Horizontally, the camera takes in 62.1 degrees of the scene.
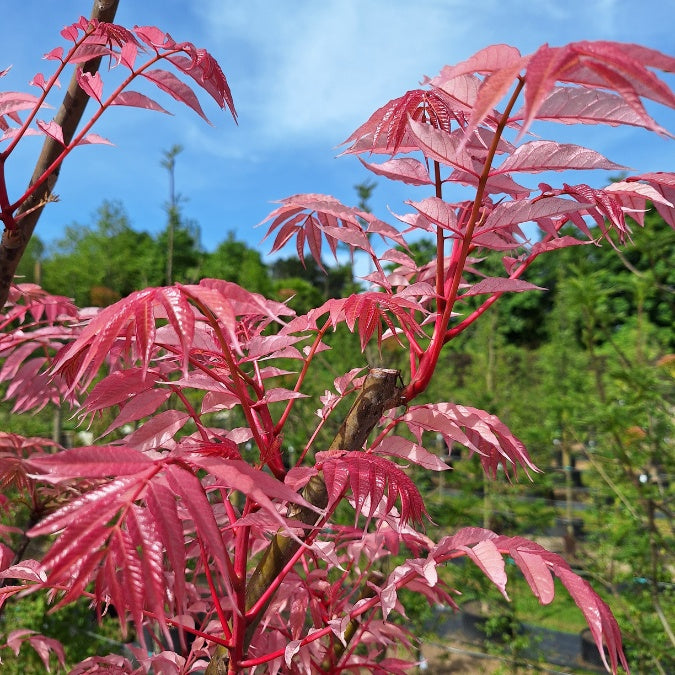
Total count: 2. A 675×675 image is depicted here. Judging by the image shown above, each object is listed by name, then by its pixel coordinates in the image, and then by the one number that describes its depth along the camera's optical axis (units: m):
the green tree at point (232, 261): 12.78
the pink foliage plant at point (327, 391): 0.40
